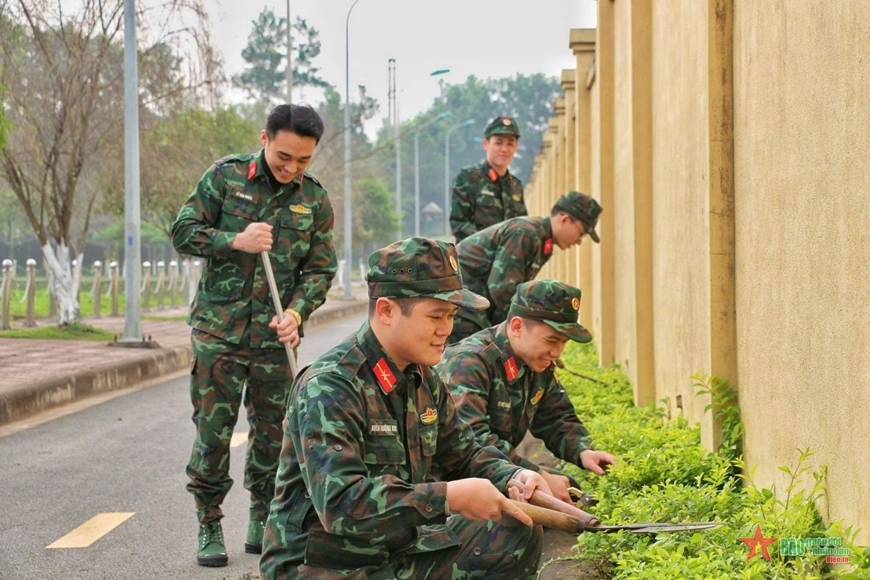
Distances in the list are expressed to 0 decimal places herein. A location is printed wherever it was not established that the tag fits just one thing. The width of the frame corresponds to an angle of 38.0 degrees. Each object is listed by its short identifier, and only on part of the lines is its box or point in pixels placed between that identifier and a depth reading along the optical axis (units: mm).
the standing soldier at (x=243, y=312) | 5590
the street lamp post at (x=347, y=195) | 30600
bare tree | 16906
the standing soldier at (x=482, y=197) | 9508
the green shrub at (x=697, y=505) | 3818
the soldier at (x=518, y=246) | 7129
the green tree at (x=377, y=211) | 59375
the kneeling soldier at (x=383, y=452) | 3338
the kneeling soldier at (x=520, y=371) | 4883
